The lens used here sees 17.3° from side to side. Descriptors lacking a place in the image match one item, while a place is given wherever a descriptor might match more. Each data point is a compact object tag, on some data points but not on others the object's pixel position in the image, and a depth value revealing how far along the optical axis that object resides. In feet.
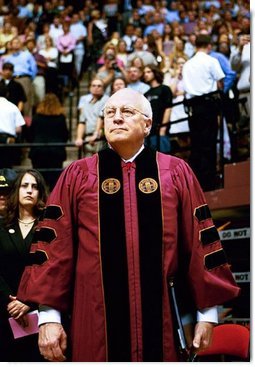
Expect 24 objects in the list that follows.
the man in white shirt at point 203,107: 29.99
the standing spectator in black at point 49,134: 34.19
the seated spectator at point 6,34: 52.35
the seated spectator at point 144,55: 41.93
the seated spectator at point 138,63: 35.46
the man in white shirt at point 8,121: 30.07
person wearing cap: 20.62
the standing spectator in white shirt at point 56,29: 55.36
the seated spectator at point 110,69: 38.16
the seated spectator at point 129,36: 53.51
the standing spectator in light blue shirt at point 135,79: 34.92
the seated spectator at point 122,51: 45.75
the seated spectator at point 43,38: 52.40
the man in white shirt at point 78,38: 53.52
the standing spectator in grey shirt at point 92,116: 32.94
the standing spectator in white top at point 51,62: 43.19
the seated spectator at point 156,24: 56.95
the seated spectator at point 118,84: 33.22
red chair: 21.61
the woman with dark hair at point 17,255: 17.67
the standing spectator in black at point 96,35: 53.98
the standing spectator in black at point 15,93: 37.04
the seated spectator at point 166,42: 48.75
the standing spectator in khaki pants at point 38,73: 44.14
